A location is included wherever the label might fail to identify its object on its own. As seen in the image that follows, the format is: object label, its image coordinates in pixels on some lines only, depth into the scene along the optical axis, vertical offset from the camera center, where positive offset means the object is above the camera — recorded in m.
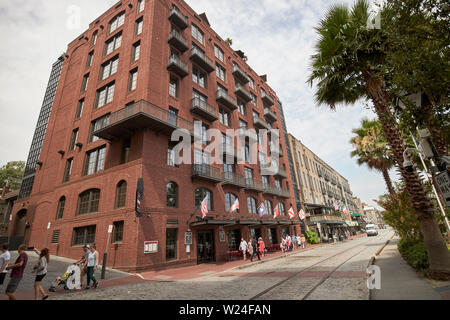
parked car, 50.04 -0.50
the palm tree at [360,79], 7.79 +6.84
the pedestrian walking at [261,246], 21.12 -0.86
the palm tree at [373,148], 19.94 +6.96
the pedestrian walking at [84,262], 10.05 -0.54
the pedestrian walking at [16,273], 6.75 -0.55
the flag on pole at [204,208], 17.56 +2.40
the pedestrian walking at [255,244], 19.50 -0.63
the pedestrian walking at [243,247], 20.44 -0.79
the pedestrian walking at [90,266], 9.86 -0.71
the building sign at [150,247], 14.91 -0.13
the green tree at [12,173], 38.63 +13.37
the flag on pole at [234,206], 20.87 +2.82
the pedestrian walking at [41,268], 7.35 -0.49
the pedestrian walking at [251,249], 18.99 -0.93
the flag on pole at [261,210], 24.51 +2.72
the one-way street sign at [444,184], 4.93 +0.83
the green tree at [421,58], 5.01 +3.69
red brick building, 16.73 +8.04
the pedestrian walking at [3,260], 7.26 -0.17
